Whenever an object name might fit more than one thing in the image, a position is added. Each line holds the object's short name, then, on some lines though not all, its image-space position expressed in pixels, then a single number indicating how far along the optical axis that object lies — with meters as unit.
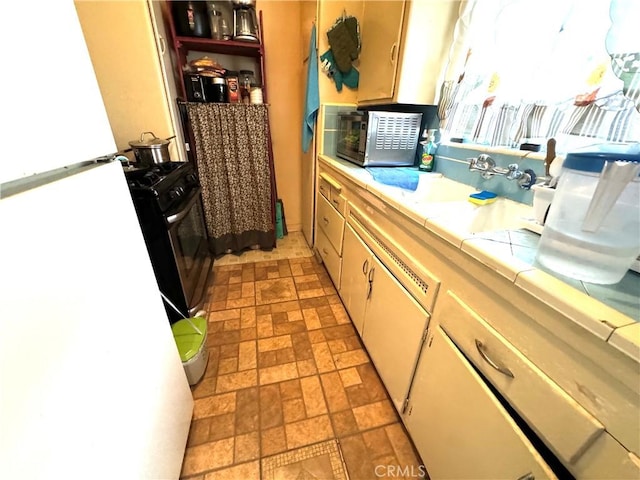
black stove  1.13
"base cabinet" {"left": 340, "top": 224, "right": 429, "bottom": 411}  0.92
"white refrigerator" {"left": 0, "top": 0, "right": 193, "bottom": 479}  0.37
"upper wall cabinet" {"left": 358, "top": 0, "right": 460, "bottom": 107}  1.20
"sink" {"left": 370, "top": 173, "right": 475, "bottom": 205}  1.25
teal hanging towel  1.76
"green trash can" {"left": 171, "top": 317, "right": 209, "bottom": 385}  1.17
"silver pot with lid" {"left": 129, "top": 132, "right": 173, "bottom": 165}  1.41
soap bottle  1.46
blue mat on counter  1.30
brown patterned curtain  1.89
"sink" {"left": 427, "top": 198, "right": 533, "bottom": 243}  0.97
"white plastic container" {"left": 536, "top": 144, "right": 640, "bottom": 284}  0.44
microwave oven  1.47
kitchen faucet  0.93
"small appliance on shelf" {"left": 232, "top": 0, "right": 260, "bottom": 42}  1.75
